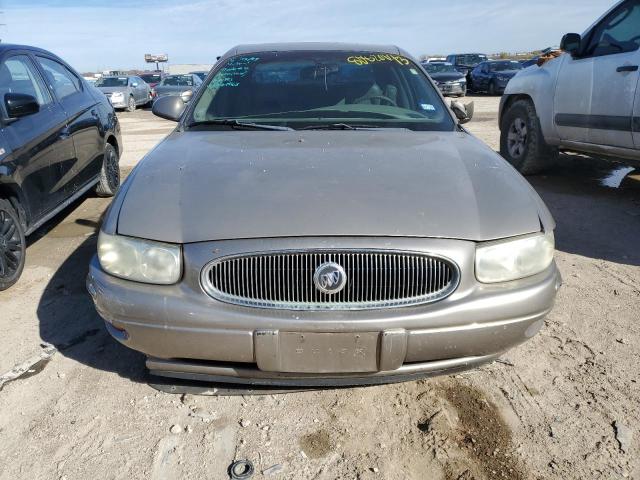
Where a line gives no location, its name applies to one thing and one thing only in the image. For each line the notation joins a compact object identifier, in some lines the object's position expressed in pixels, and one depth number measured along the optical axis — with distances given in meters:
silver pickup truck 4.70
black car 3.51
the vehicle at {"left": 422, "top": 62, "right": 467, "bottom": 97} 20.34
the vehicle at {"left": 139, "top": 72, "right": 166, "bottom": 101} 28.06
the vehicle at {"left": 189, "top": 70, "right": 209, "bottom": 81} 24.47
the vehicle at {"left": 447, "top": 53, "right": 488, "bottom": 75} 29.27
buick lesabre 1.91
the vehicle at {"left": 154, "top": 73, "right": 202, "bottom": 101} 21.69
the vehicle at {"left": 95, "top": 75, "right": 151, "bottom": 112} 19.30
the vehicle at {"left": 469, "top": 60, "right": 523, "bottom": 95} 20.77
